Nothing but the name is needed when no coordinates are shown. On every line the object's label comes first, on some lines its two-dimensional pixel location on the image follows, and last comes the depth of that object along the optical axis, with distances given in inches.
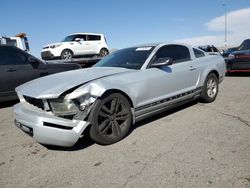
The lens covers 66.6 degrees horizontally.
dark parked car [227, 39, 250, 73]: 297.5
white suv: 362.6
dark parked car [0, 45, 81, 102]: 196.7
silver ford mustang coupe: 98.3
